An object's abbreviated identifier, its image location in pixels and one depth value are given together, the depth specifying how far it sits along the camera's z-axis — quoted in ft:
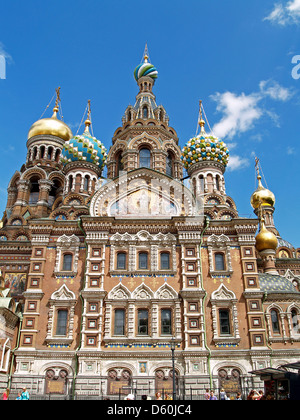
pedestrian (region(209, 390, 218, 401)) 46.09
